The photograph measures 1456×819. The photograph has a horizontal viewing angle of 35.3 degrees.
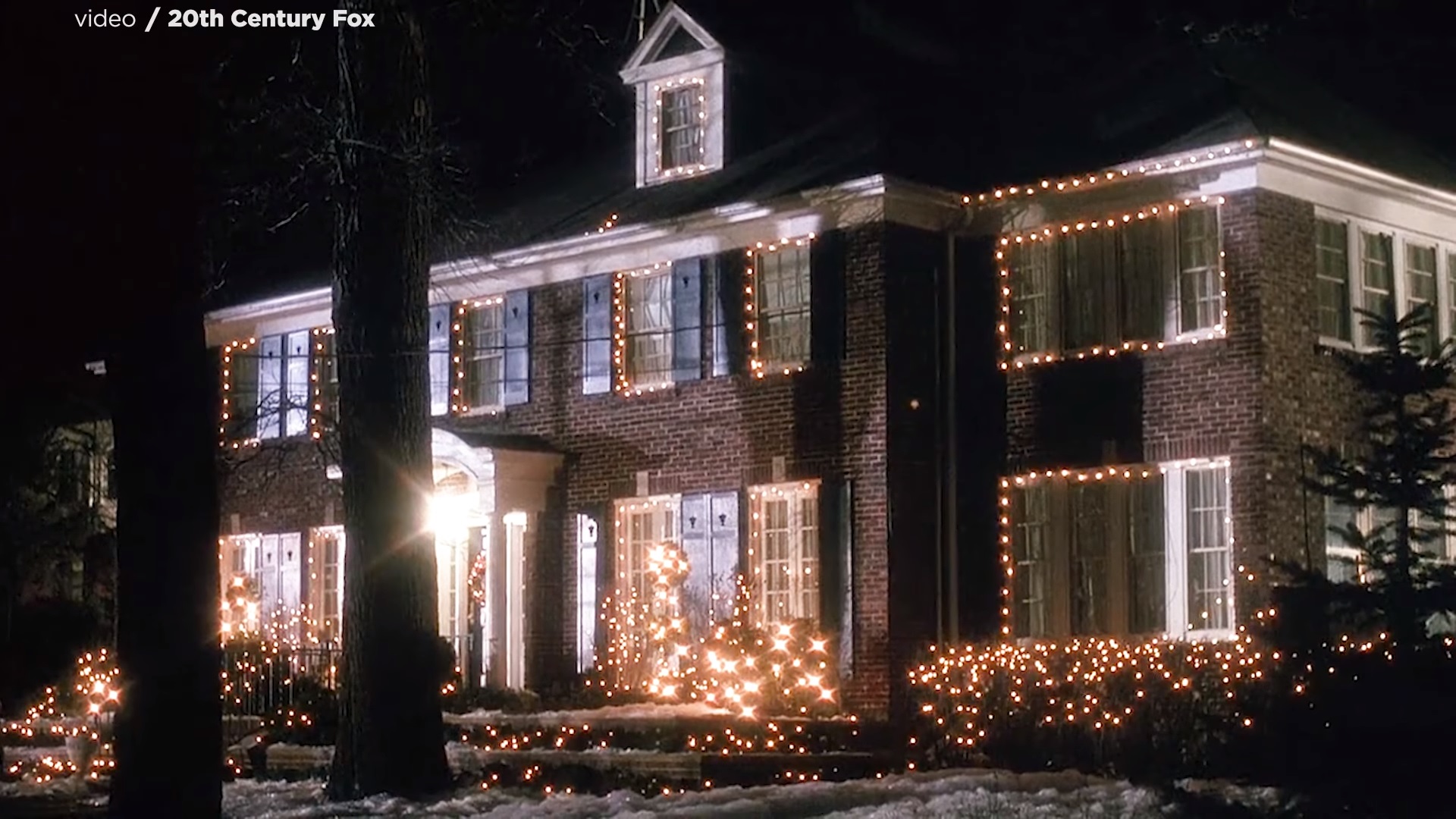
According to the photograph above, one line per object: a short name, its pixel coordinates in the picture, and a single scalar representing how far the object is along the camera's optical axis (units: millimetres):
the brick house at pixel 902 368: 20781
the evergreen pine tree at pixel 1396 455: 19078
